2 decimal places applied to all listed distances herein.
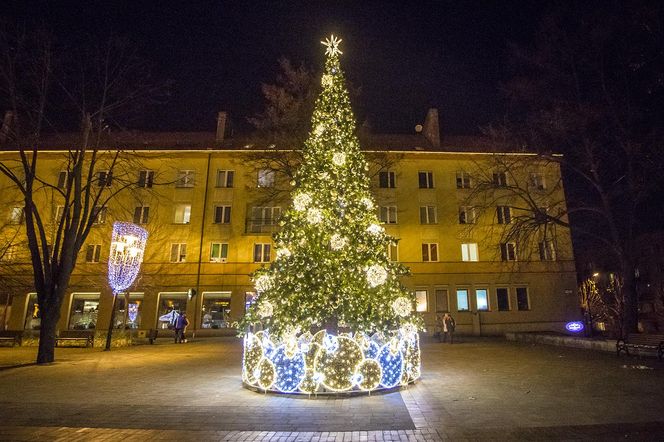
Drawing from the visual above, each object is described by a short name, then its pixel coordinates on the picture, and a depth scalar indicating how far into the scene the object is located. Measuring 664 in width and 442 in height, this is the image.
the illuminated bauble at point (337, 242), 10.02
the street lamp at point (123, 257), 18.62
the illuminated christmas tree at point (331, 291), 8.66
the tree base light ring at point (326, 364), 8.51
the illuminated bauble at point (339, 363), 8.48
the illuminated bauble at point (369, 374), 8.58
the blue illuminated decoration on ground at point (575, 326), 24.08
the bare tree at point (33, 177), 14.39
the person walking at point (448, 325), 21.66
